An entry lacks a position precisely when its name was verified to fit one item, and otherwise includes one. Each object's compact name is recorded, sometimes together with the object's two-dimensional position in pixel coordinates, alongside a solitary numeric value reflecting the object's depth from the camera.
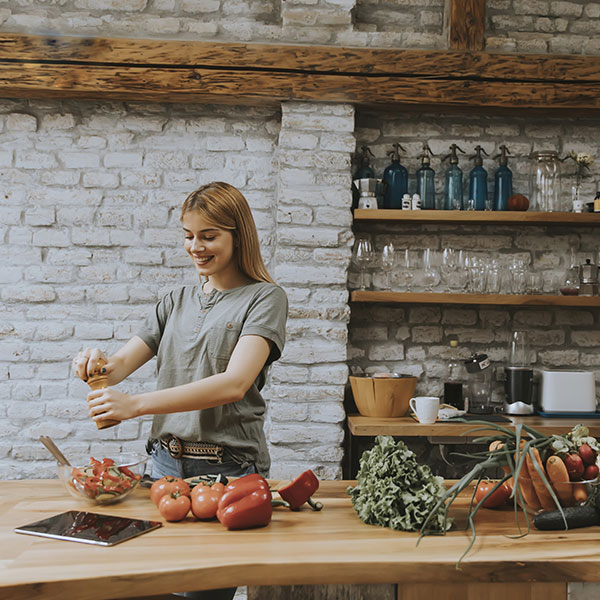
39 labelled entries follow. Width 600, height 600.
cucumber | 1.58
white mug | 3.24
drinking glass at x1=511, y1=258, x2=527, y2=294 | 3.70
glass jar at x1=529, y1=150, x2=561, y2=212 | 3.68
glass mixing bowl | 1.69
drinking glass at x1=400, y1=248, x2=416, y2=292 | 3.75
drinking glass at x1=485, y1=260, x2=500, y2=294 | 3.69
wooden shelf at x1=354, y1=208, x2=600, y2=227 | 3.50
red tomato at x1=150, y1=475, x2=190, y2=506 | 1.64
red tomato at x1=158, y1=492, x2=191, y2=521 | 1.59
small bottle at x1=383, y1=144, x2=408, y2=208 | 3.64
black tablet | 1.48
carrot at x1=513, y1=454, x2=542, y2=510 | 1.63
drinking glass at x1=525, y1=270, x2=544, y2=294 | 3.74
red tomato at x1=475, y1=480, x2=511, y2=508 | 1.77
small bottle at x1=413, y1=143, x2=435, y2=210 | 3.66
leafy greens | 1.55
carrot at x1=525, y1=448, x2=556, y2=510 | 1.60
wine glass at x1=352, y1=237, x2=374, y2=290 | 3.65
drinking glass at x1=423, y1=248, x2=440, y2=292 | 3.72
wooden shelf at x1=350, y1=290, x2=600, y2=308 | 3.48
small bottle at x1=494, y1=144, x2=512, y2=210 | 3.67
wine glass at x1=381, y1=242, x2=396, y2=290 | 3.71
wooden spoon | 1.69
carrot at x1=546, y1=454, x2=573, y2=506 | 1.60
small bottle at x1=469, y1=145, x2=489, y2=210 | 3.65
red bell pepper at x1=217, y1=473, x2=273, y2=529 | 1.54
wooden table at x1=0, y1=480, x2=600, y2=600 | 1.29
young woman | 1.87
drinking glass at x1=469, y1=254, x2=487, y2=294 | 3.69
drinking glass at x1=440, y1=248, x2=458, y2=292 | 3.73
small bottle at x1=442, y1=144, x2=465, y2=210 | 3.65
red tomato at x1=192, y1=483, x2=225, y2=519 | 1.60
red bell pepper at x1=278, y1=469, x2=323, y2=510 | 1.73
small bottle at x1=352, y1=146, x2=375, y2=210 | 3.65
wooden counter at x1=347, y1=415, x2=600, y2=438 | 3.19
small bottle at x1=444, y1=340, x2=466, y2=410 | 3.60
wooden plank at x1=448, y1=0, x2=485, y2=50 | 3.51
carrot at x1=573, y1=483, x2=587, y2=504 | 1.62
